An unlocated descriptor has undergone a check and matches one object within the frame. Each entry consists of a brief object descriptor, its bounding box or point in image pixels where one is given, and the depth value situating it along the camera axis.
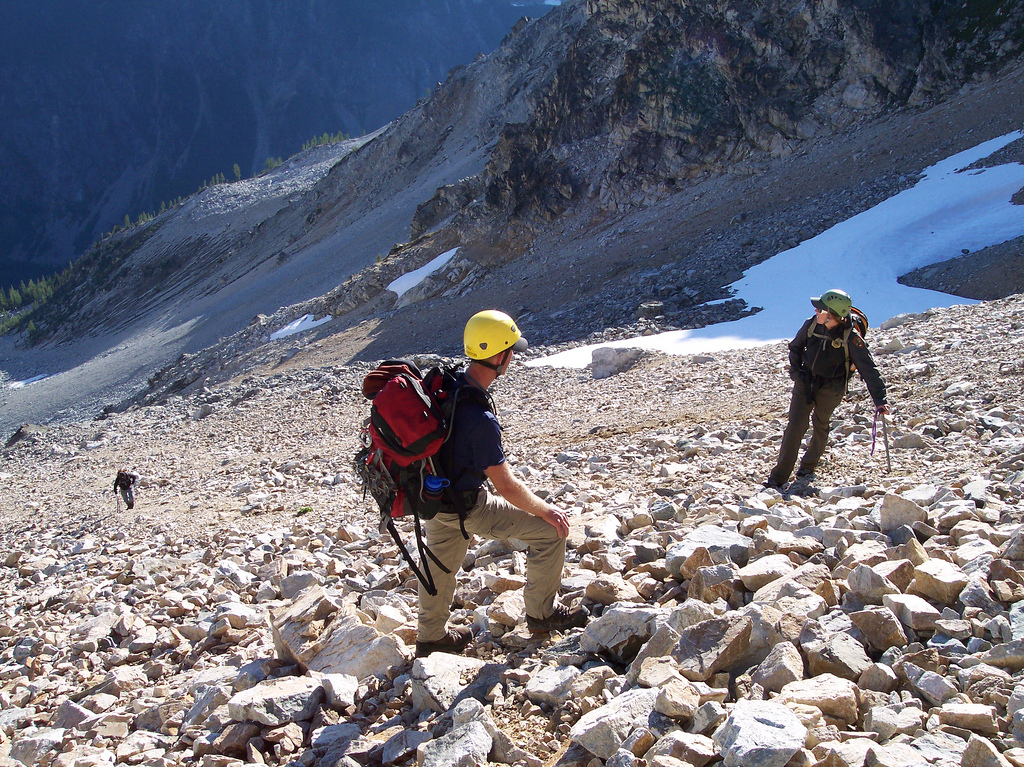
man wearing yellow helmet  3.59
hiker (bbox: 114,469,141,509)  11.81
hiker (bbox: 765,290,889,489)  6.01
